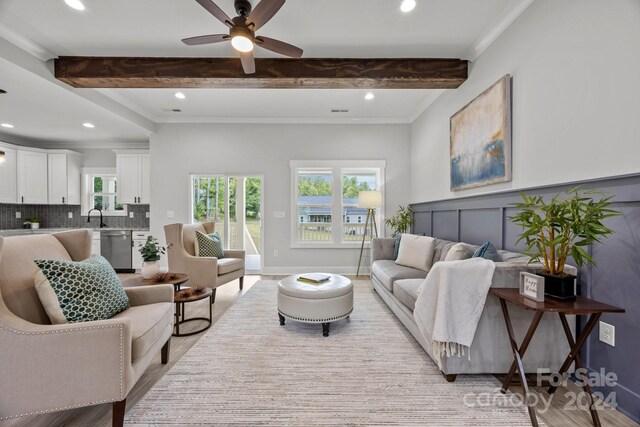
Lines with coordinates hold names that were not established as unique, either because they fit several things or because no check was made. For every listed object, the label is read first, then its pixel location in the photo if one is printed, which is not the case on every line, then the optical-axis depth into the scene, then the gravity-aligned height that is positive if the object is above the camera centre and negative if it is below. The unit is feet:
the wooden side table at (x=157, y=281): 7.78 -2.08
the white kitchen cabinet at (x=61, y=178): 18.42 +2.25
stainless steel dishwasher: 17.56 -2.31
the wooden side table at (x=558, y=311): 4.63 -1.81
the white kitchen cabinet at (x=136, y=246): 17.54 -2.27
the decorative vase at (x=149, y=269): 8.21 -1.76
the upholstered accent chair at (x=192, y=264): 11.46 -2.24
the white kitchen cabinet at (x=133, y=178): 18.19 +2.25
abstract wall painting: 8.43 +2.60
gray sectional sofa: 6.06 -2.89
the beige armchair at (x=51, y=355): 4.19 -2.33
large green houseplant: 4.88 -0.32
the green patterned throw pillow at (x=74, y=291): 4.76 -1.49
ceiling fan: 6.63 +4.92
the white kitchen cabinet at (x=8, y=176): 16.60 +2.13
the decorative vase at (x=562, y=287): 5.11 -1.40
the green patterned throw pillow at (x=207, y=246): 12.44 -1.59
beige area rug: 5.16 -3.87
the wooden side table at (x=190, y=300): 7.95 -2.57
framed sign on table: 5.04 -1.40
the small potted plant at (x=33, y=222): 18.38 -0.77
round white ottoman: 8.32 -2.81
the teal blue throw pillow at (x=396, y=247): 13.10 -1.68
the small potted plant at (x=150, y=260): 8.23 -1.50
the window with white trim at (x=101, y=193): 19.44 +1.30
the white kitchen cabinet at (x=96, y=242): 17.60 -1.99
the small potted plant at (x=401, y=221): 15.97 -0.49
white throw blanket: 5.86 -1.88
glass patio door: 17.54 +0.51
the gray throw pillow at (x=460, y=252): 8.31 -1.22
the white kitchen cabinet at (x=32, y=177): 17.42 +2.22
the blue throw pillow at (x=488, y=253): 7.38 -1.10
